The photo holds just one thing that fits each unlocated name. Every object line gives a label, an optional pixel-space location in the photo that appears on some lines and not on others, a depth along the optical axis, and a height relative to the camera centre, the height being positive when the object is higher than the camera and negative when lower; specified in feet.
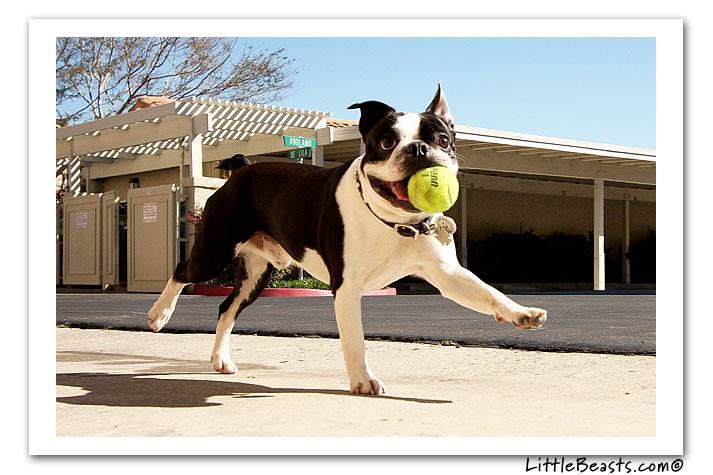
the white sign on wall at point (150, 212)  66.80 +2.25
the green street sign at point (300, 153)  61.24 +6.22
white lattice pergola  62.80 +8.70
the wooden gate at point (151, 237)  65.26 +0.36
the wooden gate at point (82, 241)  72.38 +0.07
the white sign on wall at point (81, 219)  73.51 +1.91
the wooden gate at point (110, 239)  70.85 +0.22
